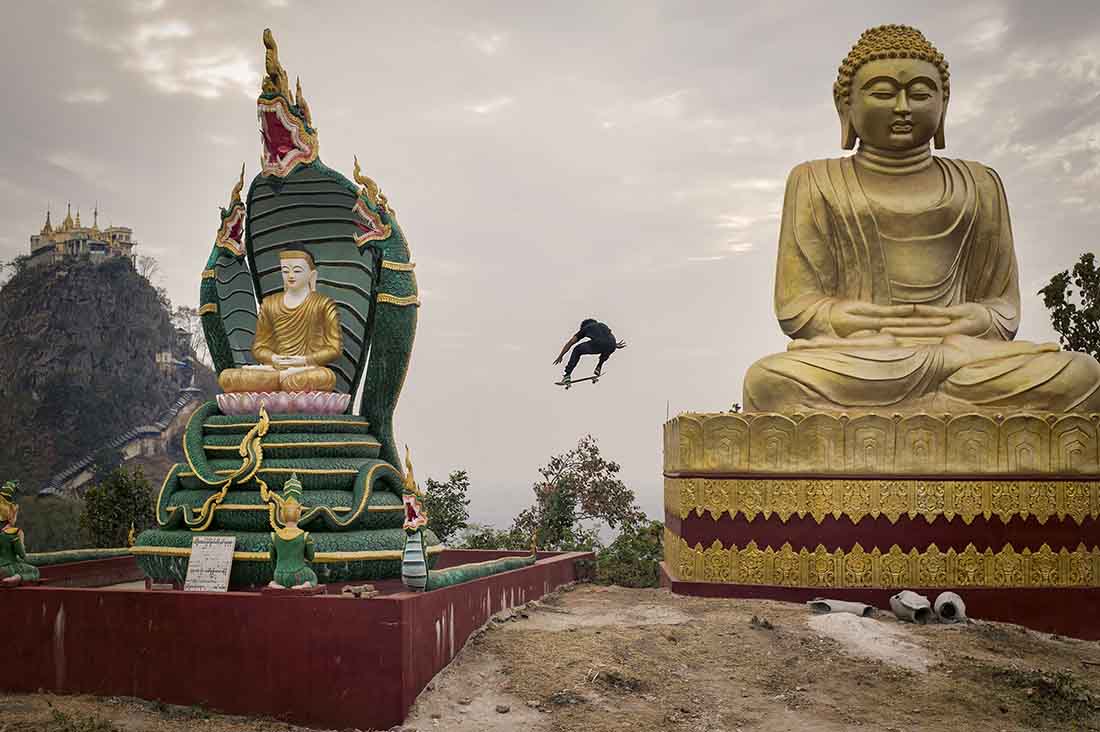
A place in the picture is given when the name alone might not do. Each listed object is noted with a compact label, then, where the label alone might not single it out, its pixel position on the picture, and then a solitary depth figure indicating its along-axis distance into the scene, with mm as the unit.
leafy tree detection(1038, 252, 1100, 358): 16953
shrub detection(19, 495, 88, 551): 27234
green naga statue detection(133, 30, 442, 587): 8820
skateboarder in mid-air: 14523
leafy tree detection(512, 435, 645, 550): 16891
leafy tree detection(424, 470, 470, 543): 16812
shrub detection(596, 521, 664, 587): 14680
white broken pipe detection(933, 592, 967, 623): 9789
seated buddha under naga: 9812
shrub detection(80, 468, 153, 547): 15375
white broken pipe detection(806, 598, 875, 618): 9727
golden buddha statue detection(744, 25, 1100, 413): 11594
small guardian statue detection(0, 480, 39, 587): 8078
